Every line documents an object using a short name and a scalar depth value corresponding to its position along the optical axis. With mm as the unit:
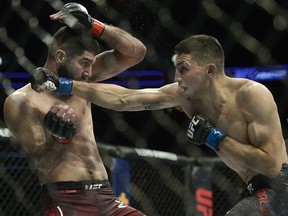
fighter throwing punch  4324
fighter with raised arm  4605
